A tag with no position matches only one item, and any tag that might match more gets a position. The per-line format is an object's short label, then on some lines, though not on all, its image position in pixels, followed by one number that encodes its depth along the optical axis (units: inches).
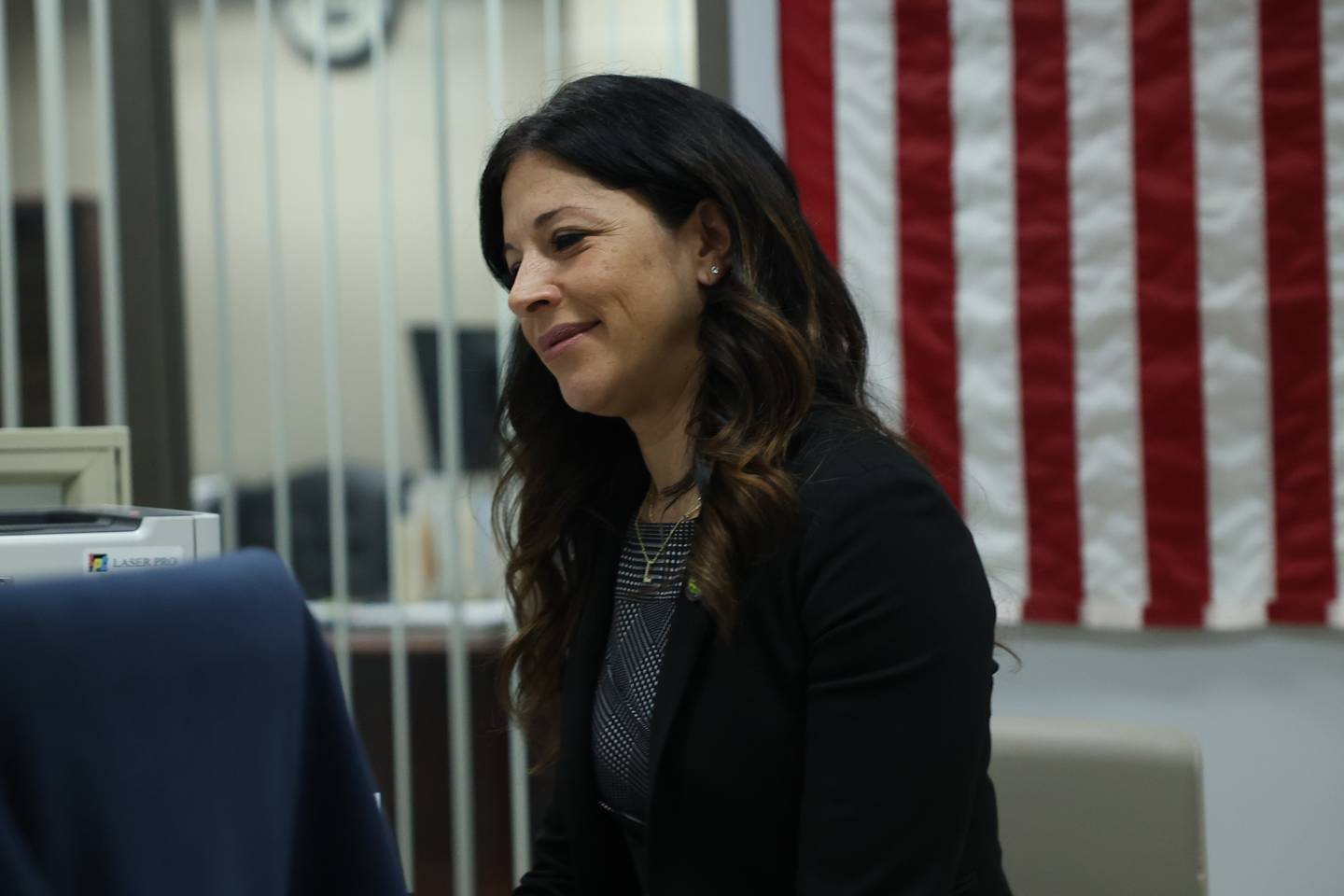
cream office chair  158.4
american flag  177.8
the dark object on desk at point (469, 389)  184.6
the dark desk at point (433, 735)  185.6
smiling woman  149.9
